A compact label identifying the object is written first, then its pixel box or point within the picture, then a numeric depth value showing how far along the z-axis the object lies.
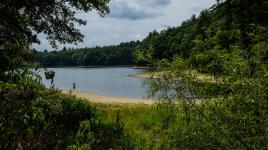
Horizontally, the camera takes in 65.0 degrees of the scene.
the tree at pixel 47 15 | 6.84
